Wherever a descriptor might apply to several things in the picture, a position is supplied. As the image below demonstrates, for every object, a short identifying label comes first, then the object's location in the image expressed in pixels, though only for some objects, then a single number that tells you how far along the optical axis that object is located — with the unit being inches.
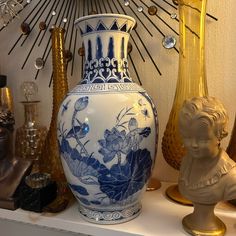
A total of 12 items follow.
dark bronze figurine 22.5
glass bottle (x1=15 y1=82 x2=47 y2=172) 28.1
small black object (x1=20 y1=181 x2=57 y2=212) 21.5
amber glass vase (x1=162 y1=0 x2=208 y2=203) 22.0
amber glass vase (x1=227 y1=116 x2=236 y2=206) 21.0
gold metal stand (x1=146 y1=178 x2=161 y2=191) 25.3
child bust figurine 15.4
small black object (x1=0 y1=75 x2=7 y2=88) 29.1
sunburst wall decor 26.0
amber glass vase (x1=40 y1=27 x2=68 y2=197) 25.0
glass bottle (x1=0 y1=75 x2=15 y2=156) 24.6
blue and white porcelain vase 18.0
